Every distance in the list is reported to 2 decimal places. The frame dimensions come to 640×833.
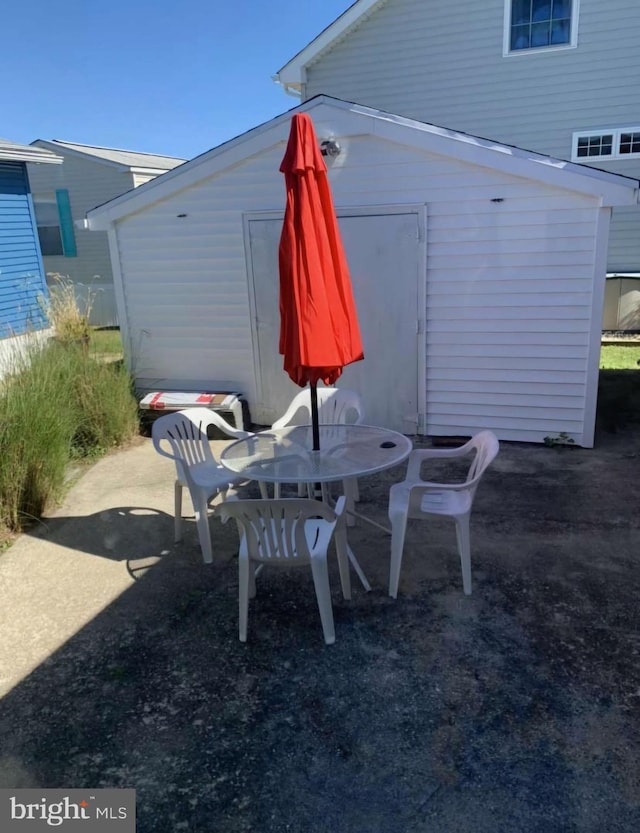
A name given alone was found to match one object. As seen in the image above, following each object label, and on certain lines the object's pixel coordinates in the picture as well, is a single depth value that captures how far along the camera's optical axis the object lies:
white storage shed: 5.20
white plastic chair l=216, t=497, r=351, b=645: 2.74
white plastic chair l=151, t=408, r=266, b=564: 3.73
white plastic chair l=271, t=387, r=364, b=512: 4.55
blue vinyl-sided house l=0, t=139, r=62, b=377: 10.16
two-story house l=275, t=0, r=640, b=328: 9.54
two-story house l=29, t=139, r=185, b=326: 13.85
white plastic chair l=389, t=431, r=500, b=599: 3.21
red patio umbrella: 3.21
